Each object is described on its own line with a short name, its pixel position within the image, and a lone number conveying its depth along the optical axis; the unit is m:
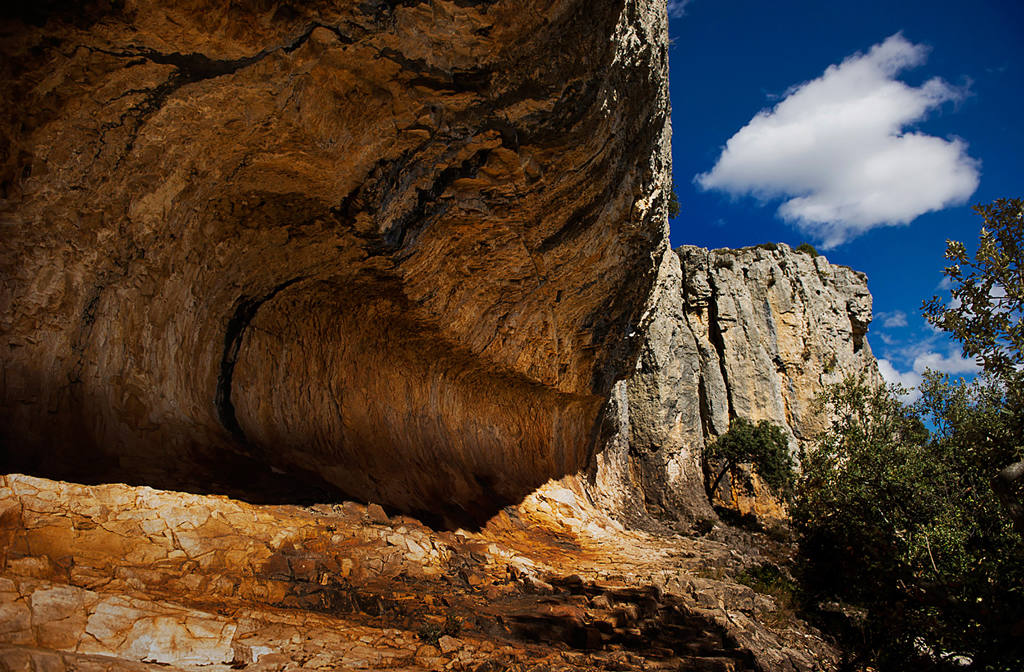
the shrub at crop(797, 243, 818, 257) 36.34
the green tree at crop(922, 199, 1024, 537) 6.28
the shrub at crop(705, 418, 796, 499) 24.60
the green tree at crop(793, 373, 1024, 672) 7.43
